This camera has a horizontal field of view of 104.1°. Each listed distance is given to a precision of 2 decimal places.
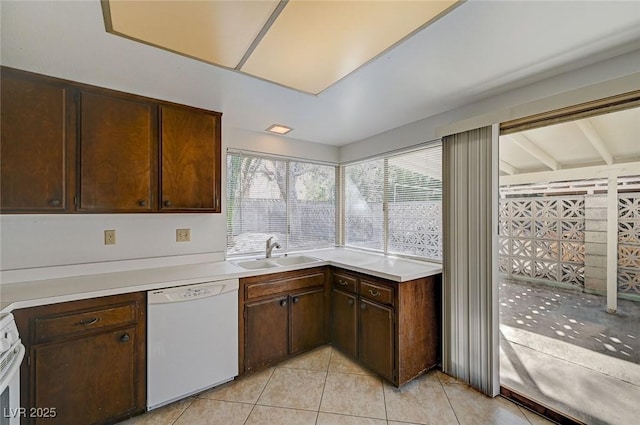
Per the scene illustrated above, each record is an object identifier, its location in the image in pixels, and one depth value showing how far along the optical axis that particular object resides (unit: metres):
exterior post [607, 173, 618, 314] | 2.00
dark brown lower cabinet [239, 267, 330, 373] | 2.13
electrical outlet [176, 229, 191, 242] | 2.34
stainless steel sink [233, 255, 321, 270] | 2.56
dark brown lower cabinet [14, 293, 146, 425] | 1.41
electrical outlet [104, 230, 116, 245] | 2.02
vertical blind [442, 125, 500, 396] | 1.87
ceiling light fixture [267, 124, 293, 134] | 2.66
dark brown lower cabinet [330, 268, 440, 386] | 1.98
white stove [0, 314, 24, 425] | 1.05
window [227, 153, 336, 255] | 2.75
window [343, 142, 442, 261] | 2.48
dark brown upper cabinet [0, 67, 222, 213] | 1.55
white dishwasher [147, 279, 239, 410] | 1.74
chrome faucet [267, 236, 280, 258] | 2.71
